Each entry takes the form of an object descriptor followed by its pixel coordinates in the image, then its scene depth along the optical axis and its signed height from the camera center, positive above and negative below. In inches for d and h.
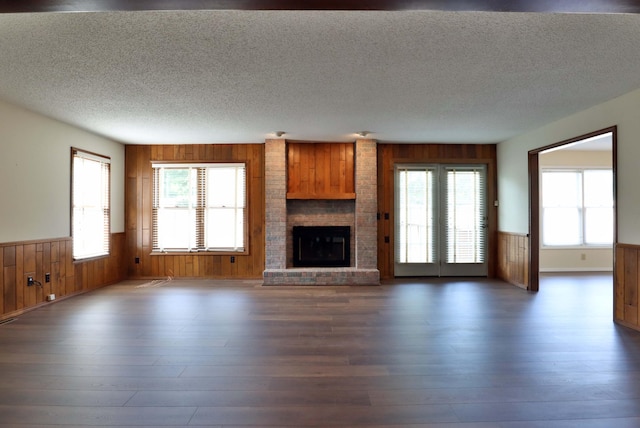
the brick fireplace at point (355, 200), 246.8 +4.9
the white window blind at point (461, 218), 262.1 -2.7
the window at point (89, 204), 211.3 +8.2
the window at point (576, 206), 291.0 +6.3
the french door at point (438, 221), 261.6 -4.8
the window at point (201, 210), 259.1 +5.5
